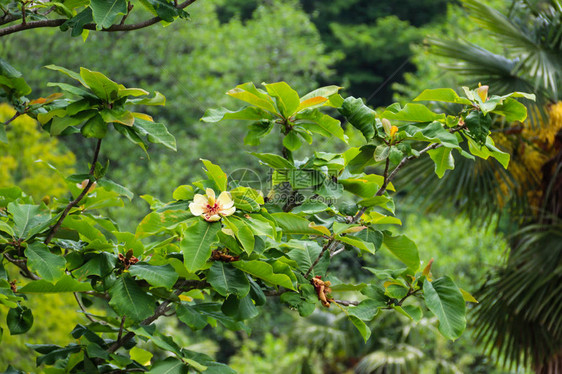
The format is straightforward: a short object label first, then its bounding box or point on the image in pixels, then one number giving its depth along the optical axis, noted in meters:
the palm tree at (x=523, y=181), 10.54
